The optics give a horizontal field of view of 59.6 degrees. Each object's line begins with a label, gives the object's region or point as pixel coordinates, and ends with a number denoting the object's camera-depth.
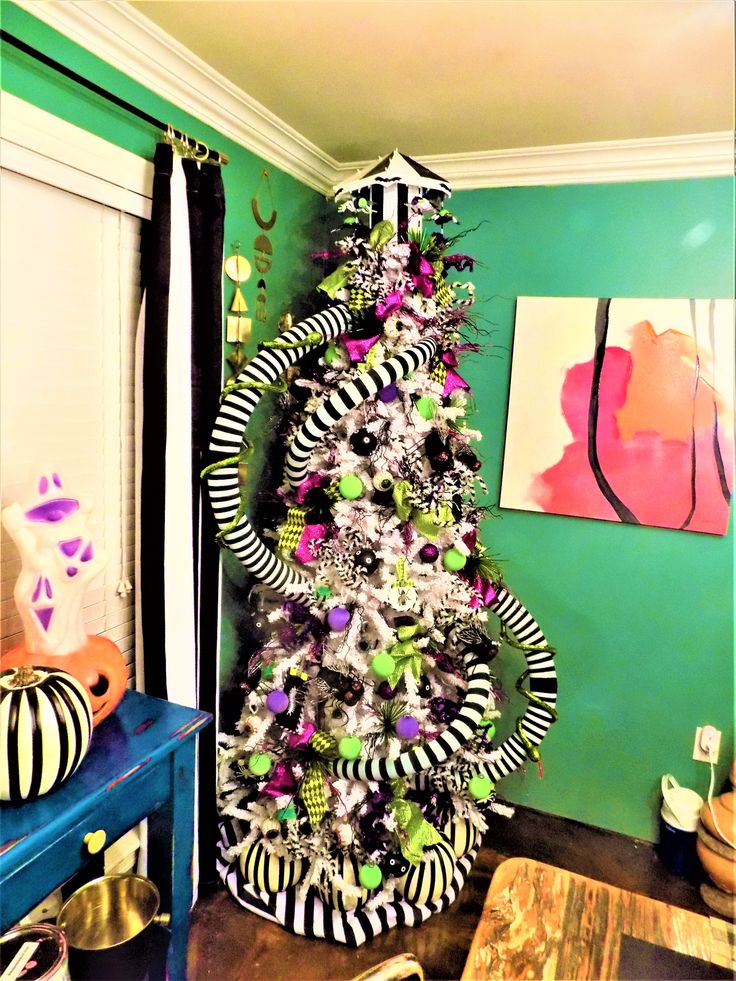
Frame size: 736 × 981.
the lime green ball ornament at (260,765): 1.85
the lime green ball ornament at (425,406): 1.84
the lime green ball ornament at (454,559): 1.86
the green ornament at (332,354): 1.91
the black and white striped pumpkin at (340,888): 1.87
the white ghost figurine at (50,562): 1.24
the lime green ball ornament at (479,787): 1.91
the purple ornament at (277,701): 1.82
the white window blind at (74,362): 1.36
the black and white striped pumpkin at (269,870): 1.93
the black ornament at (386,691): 1.84
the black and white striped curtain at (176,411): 1.60
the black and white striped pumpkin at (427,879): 1.95
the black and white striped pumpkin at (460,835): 2.09
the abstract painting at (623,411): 2.12
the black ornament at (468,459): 1.94
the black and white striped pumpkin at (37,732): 1.05
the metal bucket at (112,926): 1.27
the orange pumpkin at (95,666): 1.27
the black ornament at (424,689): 1.96
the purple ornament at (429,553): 1.83
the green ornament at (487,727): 1.95
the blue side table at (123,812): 1.04
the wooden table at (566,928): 1.04
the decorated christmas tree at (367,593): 1.82
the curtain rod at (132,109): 1.24
